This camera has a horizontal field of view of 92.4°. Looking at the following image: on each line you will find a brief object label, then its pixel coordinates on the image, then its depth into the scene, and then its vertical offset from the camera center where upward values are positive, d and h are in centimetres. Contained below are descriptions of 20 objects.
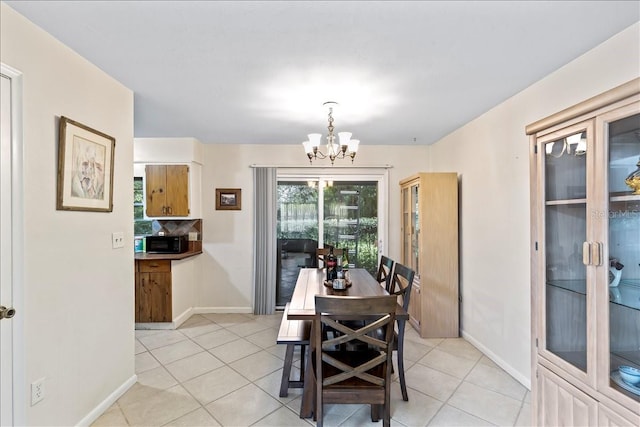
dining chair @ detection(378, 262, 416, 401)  231 -94
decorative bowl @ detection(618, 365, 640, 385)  128 -67
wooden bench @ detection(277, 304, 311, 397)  207 -85
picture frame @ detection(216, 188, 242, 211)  444 +23
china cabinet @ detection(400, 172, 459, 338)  354 -46
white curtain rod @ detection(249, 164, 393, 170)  446 +70
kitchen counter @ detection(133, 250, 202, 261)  376 -52
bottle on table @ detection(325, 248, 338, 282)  291 -52
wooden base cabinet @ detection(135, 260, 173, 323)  381 -98
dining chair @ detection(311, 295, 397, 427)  171 -85
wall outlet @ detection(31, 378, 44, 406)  166 -97
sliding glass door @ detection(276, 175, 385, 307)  461 -11
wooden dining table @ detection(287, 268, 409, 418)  206 -65
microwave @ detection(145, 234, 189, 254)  410 -40
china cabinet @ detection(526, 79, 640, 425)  131 -21
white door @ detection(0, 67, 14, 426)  151 -24
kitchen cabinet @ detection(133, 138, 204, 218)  410 +54
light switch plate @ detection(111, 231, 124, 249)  230 -19
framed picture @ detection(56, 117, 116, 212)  184 +30
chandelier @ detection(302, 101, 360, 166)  276 +66
